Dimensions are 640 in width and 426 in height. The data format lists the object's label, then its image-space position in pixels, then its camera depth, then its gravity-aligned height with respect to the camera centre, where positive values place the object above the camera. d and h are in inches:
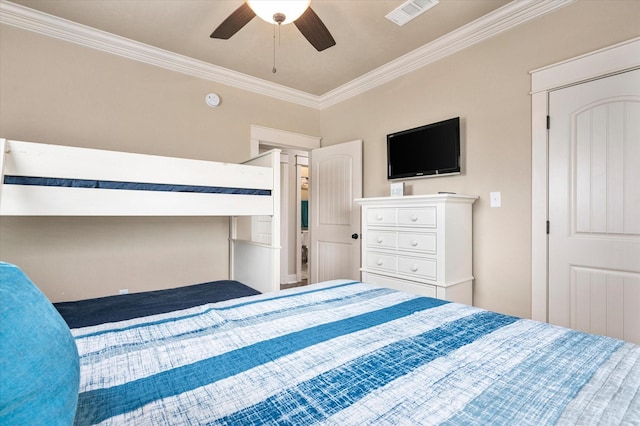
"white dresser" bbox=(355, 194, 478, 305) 88.9 -10.6
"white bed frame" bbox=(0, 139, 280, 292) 62.7 +5.0
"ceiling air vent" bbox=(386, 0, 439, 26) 85.1 +59.7
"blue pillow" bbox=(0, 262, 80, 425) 13.8 -7.6
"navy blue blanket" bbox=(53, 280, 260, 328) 64.9 -23.0
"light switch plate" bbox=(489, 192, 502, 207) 92.0 +4.0
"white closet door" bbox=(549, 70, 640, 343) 70.0 +1.3
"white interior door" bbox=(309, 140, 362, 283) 134.9 -0.1
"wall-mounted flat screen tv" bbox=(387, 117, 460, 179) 101.1 +22.5
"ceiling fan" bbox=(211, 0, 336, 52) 66.1 +46.2
